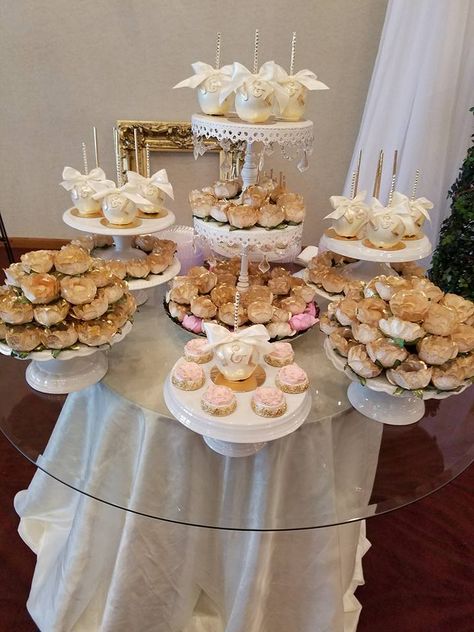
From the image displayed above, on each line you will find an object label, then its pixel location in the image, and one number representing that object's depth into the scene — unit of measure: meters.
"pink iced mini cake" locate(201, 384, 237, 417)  0.89
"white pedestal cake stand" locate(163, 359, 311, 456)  0.87
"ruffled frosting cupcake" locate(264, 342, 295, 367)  1.04
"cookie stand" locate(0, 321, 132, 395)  1.09
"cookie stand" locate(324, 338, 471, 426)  1.05
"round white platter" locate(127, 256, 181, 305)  1.30
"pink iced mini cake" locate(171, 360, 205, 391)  0.95
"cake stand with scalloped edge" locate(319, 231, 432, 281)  1.22
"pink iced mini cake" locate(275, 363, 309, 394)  0.96
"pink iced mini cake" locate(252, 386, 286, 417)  0.89
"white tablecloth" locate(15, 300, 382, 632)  0.96
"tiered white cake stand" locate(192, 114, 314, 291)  1.05
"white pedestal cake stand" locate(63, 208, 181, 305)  1.29
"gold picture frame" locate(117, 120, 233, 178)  2.57
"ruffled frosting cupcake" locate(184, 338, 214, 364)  1.03
